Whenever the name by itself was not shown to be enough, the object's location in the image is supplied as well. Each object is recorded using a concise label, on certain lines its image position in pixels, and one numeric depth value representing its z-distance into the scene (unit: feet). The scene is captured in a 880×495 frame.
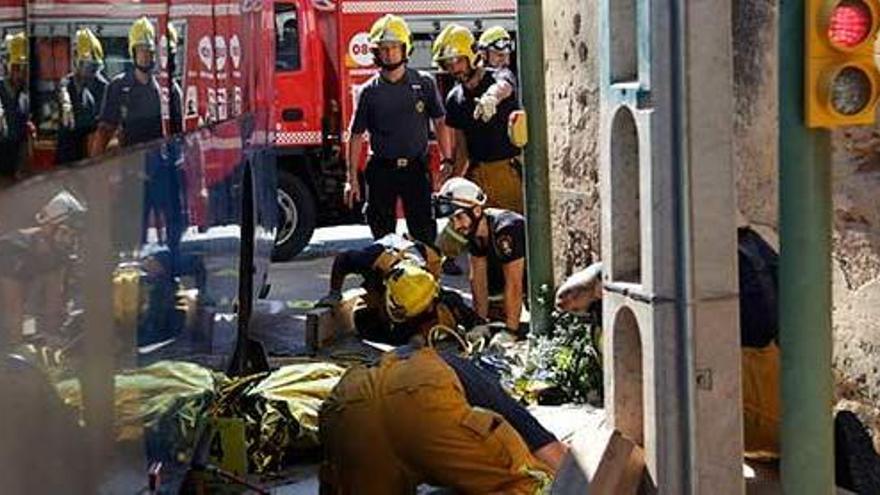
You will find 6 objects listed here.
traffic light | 21.01
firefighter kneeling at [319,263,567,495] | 27.94
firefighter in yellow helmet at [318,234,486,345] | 49.98
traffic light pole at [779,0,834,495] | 21.49
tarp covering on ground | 22.39
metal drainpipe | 21.98
